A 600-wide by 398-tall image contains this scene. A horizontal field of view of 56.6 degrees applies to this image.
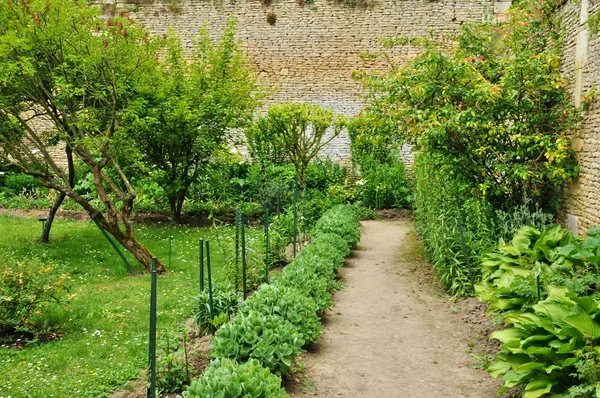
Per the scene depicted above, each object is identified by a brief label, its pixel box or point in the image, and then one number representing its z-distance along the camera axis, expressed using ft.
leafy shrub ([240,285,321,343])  15.26
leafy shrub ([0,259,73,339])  16.17
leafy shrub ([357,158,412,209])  43.68
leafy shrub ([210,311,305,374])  12.96
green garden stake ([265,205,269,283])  20.01
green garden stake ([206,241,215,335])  15.31
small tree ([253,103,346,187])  39.47
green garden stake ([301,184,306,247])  31.07
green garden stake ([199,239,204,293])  15.29
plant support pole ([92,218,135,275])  24.17
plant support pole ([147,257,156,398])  10.87
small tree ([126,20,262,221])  34.27
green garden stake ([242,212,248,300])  17.25
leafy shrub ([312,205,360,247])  28.32
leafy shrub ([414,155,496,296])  22.06
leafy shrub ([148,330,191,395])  12.45
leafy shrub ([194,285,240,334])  16.48
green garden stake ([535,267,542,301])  14.02
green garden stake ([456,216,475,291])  21.03
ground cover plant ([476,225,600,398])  11.42
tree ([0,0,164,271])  23.08
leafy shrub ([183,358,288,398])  10.46
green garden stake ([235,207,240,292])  18.61
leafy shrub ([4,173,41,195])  45.91
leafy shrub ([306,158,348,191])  43.83
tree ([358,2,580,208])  22.84
